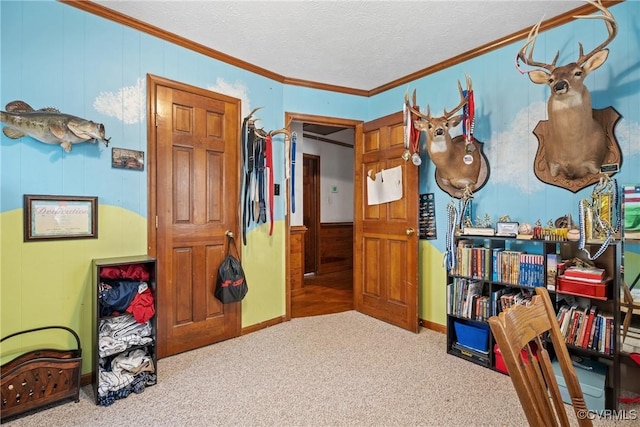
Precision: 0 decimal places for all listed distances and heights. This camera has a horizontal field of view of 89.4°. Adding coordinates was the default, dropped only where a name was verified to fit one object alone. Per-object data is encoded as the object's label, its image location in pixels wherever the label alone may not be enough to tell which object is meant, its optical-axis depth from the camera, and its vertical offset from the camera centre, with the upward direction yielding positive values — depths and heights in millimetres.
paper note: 3309 +285
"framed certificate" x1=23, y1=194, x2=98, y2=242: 2020 -13
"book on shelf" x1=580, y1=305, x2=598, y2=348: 1984 -738
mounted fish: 1931 +556
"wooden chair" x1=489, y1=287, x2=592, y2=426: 760 -397
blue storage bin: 2531 -986
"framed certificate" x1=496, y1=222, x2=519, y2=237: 2400 -126
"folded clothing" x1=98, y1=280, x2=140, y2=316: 2045 -521
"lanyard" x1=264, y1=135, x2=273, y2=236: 3178 +492
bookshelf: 1915 -602
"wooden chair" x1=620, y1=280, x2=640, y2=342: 1979 -595
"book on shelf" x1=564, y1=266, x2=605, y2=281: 1950 -380
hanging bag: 2805 -593
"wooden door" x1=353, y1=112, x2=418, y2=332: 3162 -253
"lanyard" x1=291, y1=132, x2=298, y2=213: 3496 +512
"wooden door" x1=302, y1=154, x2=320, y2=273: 5945 +120
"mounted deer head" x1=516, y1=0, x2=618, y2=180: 2010 +606
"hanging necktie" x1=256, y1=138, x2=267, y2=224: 3129 +356
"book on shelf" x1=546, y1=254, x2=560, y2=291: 2141 -388
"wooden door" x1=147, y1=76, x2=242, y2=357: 2582 +89
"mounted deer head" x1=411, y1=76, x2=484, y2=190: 2740 +529
